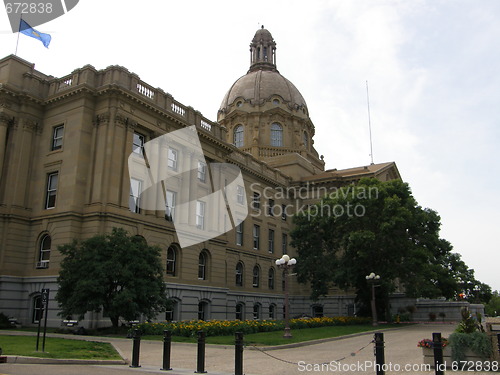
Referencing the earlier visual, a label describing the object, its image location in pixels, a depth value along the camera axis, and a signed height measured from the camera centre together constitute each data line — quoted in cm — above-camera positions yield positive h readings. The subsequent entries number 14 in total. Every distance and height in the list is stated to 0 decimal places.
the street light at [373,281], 3475 +176
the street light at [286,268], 2286 +187
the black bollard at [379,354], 1048 -108
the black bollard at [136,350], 1330 -134
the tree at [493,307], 12934 -39
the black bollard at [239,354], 1166 -125
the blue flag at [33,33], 3032 +1725
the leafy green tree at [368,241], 3725 +533
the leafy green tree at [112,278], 2327 +123
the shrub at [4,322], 2672 -114
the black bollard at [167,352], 1264 -132
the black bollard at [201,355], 1229 -136
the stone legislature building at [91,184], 2945 +787
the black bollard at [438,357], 1048 -114
